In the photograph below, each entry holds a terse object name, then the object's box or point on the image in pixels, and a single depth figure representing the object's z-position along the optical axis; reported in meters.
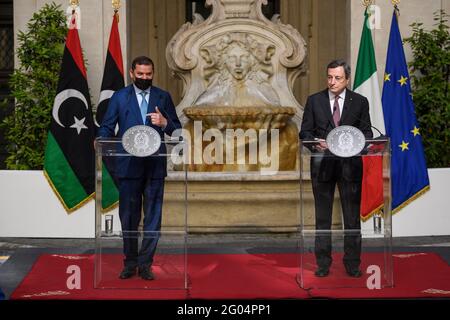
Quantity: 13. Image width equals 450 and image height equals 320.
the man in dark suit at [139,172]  7.10
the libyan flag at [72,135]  10.57
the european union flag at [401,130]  10.46
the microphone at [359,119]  7.28
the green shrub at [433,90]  11.01
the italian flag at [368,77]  10.60
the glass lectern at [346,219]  7.03
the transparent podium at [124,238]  7.05
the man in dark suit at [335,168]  7.06
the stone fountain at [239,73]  10.66
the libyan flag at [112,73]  10.73
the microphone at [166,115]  7.27
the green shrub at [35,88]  10.96
